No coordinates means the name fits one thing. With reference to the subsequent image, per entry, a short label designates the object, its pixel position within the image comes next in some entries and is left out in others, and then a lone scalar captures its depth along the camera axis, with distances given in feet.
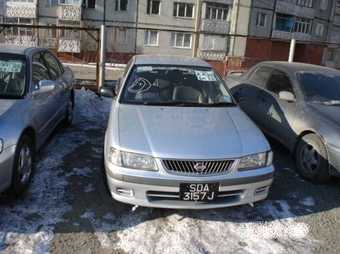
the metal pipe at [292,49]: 31.24
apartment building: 87.45
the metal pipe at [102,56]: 25.25
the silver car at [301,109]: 13.58
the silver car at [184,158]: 9.51
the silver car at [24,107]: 10.08
